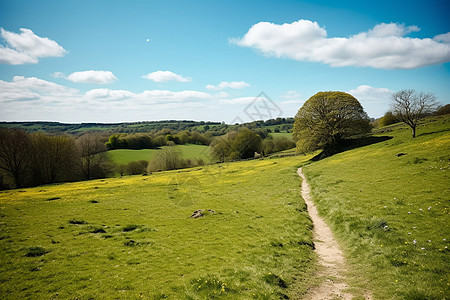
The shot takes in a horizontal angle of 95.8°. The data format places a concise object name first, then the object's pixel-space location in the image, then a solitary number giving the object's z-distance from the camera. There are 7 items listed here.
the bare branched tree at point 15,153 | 58.12
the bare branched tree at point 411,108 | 39.75
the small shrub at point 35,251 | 11.69
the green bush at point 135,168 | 88.88
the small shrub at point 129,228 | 16.84
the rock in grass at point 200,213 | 19.83
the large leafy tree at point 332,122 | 49.38
